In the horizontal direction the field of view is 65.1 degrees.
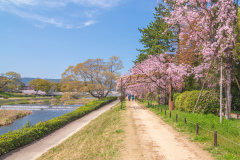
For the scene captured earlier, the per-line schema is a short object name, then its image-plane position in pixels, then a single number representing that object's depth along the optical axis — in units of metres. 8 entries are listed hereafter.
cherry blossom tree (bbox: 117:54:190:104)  21.82
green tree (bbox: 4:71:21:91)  93.62
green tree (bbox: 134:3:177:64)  31.31
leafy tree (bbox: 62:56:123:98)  46.53
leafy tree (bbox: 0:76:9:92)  90.38
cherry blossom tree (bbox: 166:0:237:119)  12.37
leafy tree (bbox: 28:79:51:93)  102.25
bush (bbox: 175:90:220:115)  14.13
